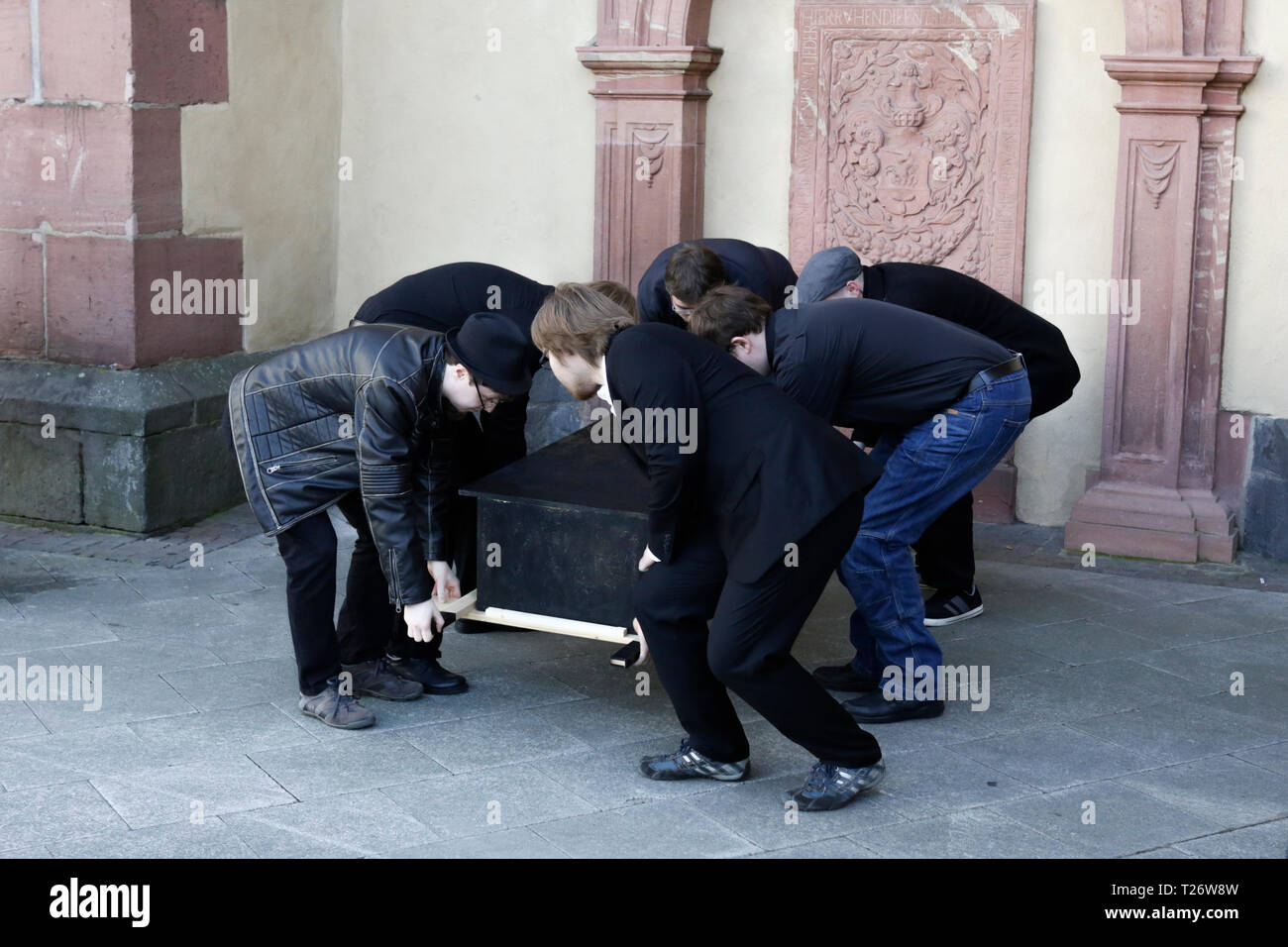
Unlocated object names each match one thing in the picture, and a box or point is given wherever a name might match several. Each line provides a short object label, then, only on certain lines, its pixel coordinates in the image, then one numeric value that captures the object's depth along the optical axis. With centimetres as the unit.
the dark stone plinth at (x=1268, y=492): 650
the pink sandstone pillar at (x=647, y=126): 722
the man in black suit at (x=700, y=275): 492
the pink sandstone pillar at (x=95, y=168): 673
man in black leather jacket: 426
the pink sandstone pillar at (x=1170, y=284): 630
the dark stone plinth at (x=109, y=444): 677
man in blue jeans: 435
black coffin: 432
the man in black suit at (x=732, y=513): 377
